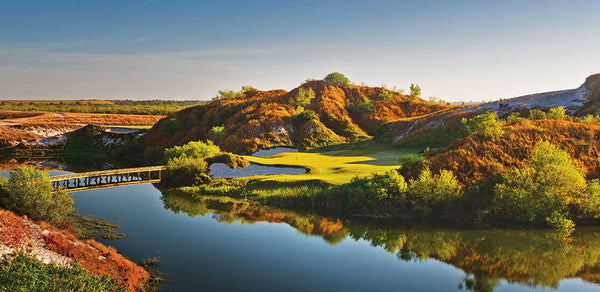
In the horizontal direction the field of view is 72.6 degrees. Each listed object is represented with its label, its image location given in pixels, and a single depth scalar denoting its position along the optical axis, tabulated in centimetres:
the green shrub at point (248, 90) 9762
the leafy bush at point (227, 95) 8956
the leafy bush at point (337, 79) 9812
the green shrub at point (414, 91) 8625
